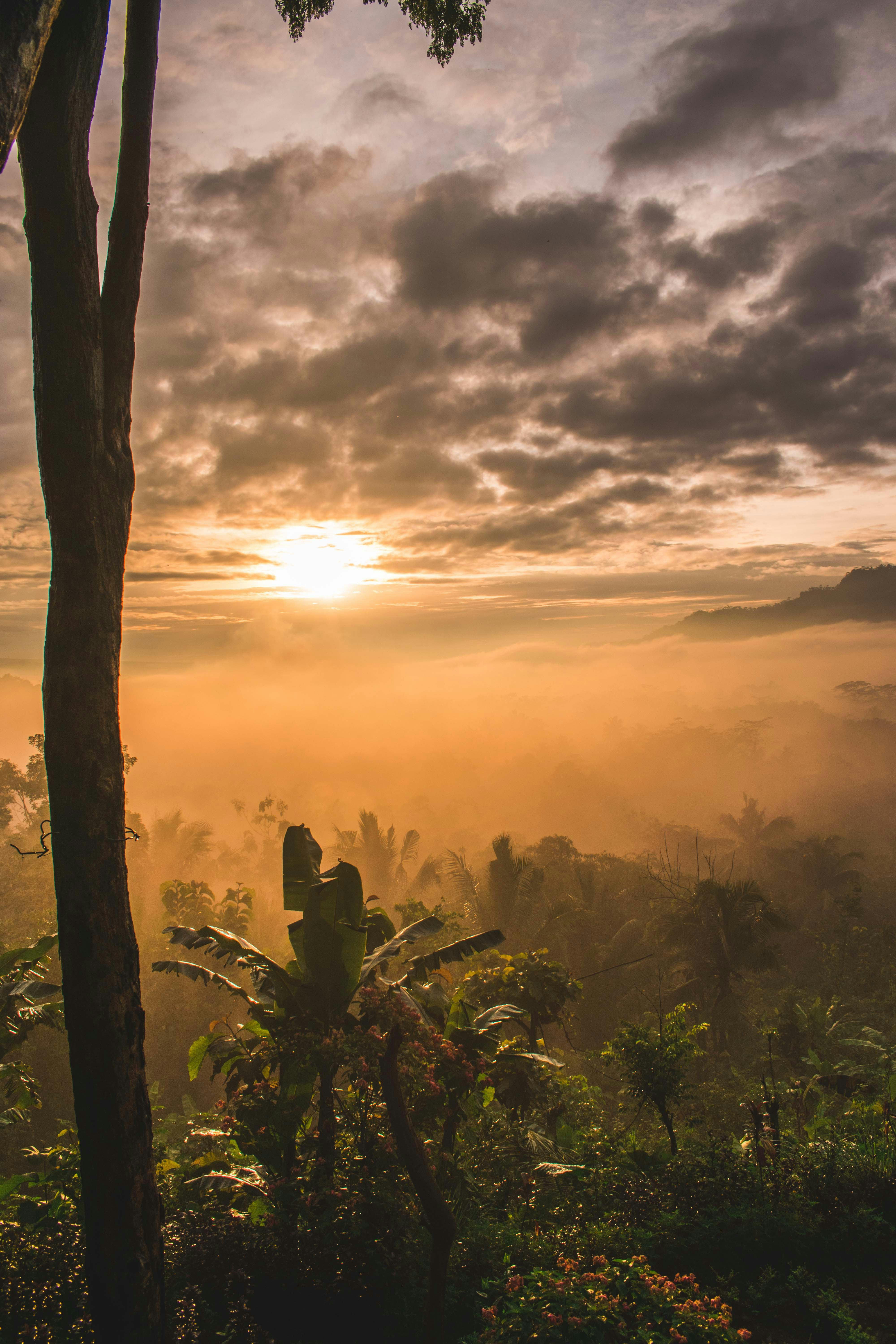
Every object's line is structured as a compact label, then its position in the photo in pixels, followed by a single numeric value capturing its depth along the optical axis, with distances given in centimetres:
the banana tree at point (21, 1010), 621
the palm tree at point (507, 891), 2772
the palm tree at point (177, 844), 4825
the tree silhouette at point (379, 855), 3966
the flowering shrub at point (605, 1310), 322
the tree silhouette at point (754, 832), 5116
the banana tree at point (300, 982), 563
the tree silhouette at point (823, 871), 3741
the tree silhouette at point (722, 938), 2500
